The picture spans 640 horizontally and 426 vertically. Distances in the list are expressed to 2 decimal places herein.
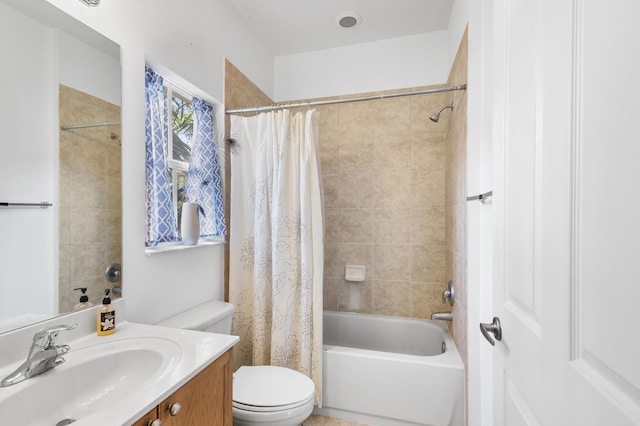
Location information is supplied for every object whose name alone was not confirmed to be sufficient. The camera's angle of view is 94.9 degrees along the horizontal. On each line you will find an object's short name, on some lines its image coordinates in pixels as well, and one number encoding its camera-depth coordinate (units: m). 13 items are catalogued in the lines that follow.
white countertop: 0.70
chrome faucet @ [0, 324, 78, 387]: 0.79
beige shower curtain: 1.76
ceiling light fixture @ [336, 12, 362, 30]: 2.06
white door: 0.40
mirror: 0.89
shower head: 1.98
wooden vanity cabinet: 0.78
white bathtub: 1.63
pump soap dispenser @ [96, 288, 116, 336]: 1.10
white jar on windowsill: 1.59
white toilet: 1.29
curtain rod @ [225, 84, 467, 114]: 1.77
